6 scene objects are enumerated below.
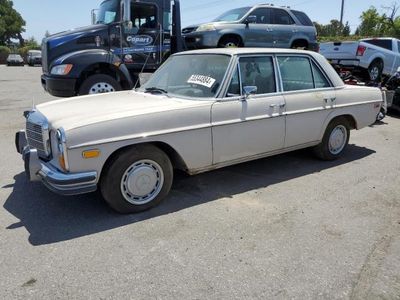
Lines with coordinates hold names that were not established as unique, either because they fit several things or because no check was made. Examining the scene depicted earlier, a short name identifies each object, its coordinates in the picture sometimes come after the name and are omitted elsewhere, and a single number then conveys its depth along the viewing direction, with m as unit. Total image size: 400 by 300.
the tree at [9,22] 73.69
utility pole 35.94
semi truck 8.42
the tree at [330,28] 63.06
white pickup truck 13.32
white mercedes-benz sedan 3.75
